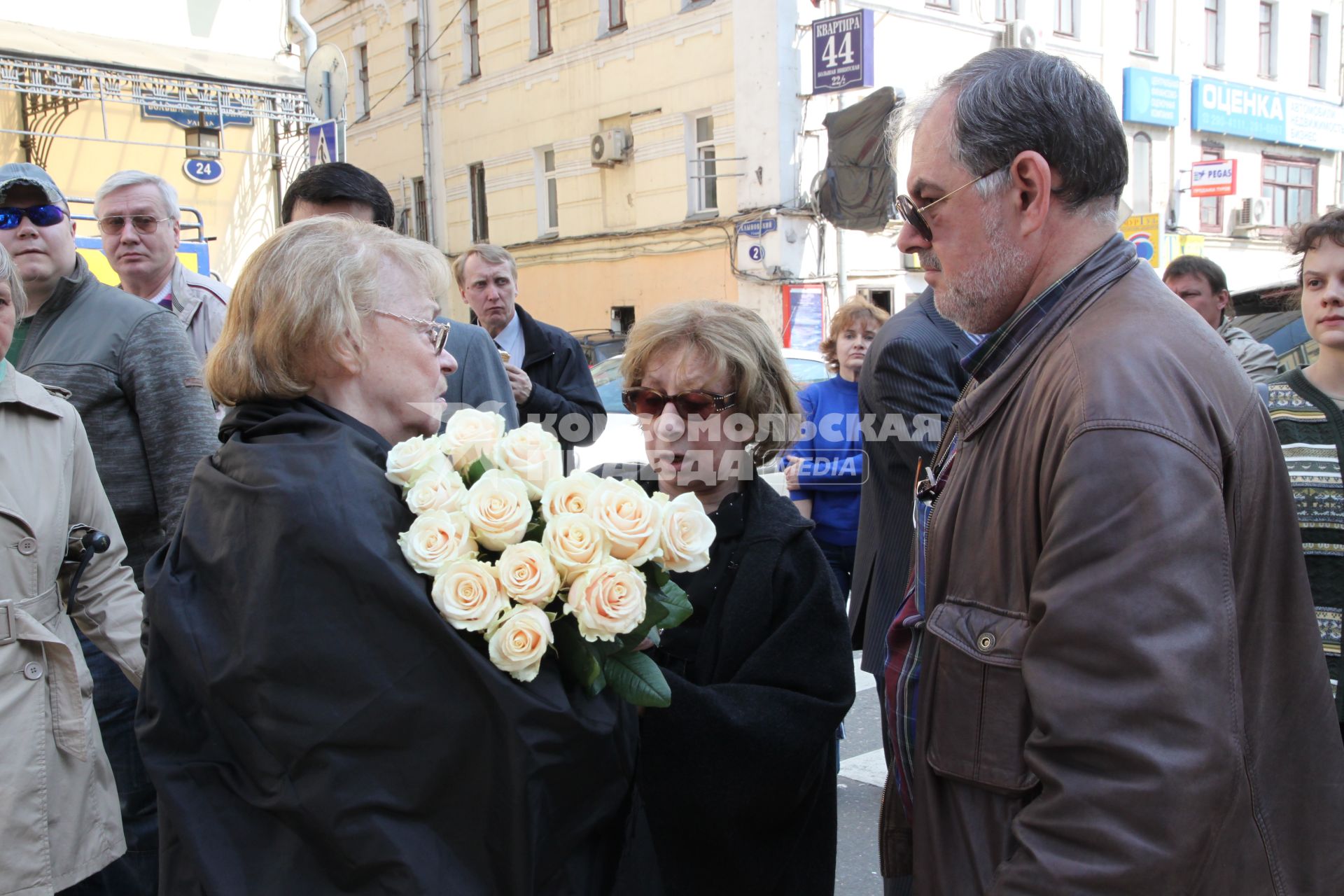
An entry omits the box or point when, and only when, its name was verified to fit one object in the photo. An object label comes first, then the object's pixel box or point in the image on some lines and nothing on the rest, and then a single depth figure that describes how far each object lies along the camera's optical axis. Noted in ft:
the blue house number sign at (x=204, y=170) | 38.47
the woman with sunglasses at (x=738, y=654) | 6.73
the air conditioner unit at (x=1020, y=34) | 60.95
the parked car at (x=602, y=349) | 49.19
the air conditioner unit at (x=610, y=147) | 64.23
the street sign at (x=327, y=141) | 29.60
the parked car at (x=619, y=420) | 26.99
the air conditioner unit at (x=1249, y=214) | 76.28
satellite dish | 30.63
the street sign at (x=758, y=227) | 56.54
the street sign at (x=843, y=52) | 52.47
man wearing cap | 9.35
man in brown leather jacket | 4.40
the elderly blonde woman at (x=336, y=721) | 5.16
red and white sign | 67.77
